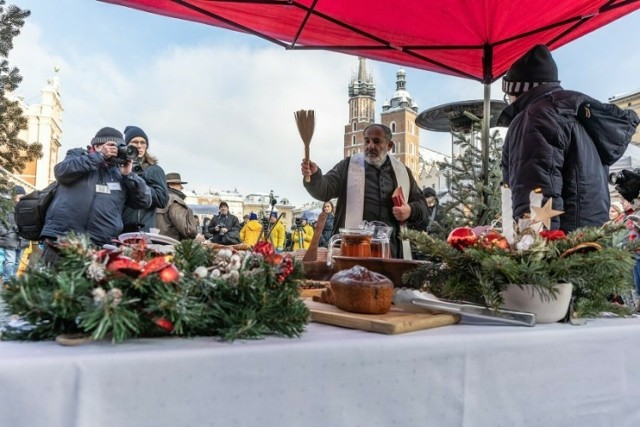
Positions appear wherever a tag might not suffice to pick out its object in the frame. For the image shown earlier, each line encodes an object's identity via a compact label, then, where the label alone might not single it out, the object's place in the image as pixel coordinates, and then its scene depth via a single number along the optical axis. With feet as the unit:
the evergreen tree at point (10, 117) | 17.07
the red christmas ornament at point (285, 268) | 2.52
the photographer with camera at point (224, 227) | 25.70
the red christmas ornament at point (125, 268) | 2.12
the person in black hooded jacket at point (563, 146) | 5.62
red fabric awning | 8.92
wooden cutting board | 2.48
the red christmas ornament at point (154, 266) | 2.12
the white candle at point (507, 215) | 3.45
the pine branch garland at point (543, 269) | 2.95
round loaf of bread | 2.90
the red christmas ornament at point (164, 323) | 2.07
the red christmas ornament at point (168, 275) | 2.12
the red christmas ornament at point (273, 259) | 2.55
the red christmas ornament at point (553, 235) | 3.28
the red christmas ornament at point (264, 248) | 2.69
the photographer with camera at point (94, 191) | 8.25
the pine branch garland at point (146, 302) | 1.95
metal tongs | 2.82
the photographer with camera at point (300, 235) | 31.47
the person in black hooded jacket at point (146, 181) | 9.93
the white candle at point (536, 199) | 3.59
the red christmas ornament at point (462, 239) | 3.29
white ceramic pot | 2.97
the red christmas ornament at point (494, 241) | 3.14
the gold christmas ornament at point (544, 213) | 3.50
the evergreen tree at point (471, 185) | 14.20
